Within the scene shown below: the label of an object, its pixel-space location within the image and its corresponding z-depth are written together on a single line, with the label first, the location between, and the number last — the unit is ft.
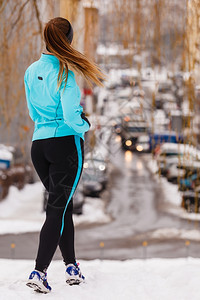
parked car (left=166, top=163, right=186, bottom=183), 70.33
